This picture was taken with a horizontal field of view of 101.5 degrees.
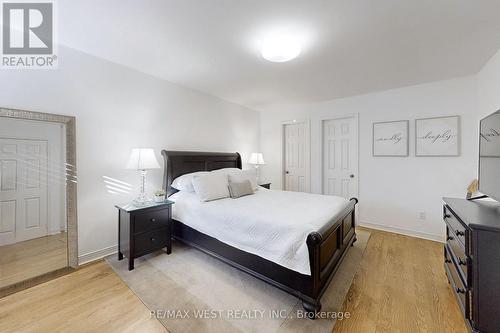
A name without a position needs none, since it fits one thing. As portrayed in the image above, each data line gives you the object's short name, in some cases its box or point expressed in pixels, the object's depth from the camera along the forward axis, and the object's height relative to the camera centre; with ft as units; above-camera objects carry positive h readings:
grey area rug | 5.18 -3.99
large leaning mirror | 6.71 -1.23
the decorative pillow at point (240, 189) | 9.72 -1.20
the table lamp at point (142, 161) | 8.25 +0.12
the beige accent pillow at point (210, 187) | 8.96 -1.01
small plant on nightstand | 8.89 -1.40
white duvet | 5.67 -1.83
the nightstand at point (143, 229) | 7.65 -2.58
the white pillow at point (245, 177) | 10.55 -0.66
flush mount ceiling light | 6.83 +4.02
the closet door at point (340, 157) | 13.00 +0.55
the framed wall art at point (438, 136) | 10.01 +1.51
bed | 5.48 -2.28
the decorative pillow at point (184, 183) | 9.70 -0.89
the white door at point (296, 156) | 14.83 +0.67
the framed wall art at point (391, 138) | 11.22 +1.55
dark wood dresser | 4.21 -2.22
